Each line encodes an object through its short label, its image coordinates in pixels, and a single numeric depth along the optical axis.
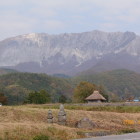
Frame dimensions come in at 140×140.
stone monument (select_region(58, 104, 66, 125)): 35.03
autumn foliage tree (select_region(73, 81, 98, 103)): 149.80
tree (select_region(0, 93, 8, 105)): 123.29
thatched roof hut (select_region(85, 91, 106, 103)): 115.31
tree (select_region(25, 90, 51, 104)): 128.75
